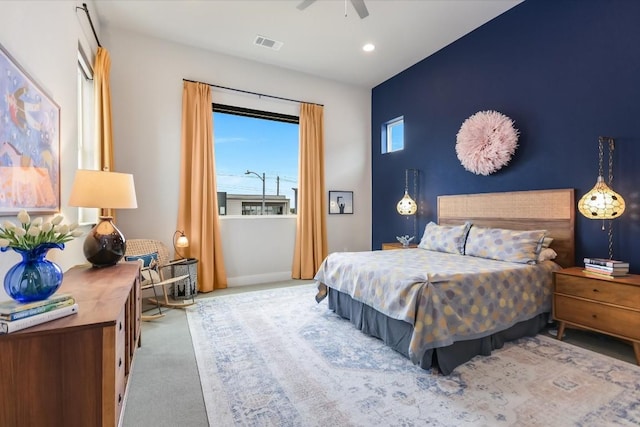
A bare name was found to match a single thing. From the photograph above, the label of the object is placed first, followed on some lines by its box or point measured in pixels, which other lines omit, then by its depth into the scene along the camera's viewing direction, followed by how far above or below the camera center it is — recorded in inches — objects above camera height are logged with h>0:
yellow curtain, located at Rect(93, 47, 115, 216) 129.7 +47.0
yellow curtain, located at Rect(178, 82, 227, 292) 163.8 +18.1
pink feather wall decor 137.3 +33.2
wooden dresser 41.7 -22.5
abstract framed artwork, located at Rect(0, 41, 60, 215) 54.1 +15.5
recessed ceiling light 166.4 +92.5
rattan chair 128.1 -21.7
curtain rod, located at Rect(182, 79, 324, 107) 170.6 +74.3
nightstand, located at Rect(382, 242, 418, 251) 179.2 -20.2
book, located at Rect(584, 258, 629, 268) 96.3 -17.4
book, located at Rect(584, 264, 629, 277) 96.0 -19.8
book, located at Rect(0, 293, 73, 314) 42.8 -13.2
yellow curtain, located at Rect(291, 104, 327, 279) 197.9 +10.2
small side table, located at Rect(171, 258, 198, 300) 151.5 -32.7
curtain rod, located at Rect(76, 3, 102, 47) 111.1 +78.8
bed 86.0 -23.2
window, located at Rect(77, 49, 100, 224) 126.1 +38.4
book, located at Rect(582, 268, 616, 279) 95.9 -21.2
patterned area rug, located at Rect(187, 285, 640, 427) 67.4 -45.4
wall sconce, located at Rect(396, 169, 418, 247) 182.9 +3.7
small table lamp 155.5 -13.8
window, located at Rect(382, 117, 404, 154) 213.0 +55.8
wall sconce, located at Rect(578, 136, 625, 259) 100.6 +2.6
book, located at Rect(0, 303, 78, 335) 40.8 -14.8
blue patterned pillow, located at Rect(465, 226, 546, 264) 115.3 -13.7
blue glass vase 47.9 -9.9
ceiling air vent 160.1 +92.9
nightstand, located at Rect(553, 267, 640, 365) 89.0 -29.9
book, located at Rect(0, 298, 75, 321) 41.4 -13.7
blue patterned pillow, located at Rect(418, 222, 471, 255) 141.6 -13.0
